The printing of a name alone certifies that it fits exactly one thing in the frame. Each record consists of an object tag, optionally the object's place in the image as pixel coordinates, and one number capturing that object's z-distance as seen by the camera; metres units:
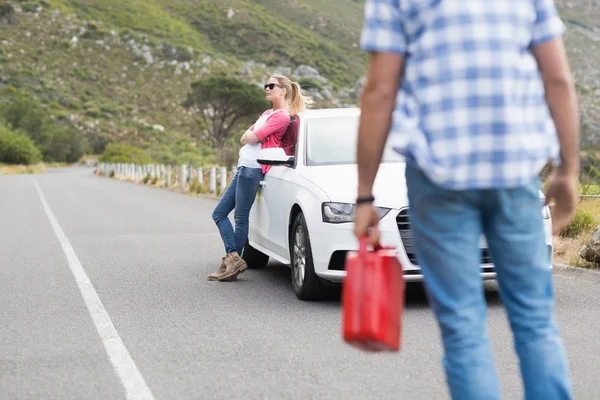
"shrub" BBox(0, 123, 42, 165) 90.44
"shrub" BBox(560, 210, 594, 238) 11.20
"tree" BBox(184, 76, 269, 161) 63.53
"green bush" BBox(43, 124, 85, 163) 104.38
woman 8.40
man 2.82
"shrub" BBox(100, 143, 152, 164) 79.62
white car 6.92
